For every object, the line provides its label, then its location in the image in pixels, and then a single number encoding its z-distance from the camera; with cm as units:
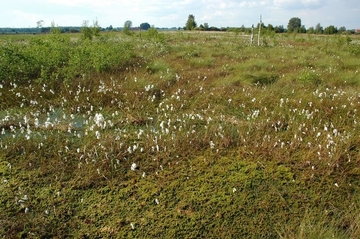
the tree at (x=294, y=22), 9003
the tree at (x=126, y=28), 3359
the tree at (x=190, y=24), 7212
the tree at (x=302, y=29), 6838
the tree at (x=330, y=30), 6497
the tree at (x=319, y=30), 6846
